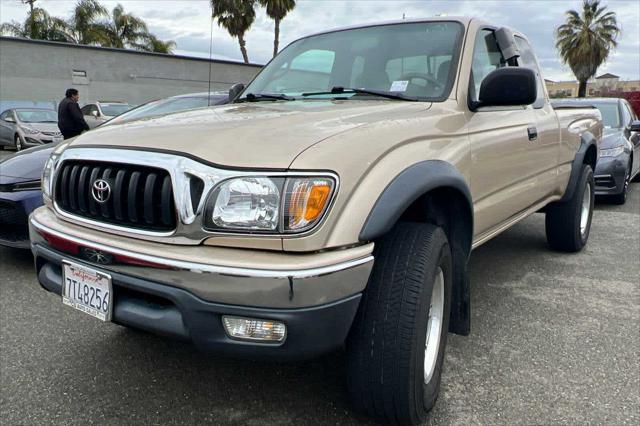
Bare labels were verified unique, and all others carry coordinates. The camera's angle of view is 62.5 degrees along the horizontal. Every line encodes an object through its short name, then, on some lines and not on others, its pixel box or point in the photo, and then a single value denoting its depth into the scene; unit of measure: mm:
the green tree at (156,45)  32812
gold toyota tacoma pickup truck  1678
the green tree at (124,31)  30828
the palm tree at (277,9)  27250
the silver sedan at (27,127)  13672
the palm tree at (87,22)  28734
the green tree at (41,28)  28219
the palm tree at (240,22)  26375
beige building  42406
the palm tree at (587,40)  31938
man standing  9062
